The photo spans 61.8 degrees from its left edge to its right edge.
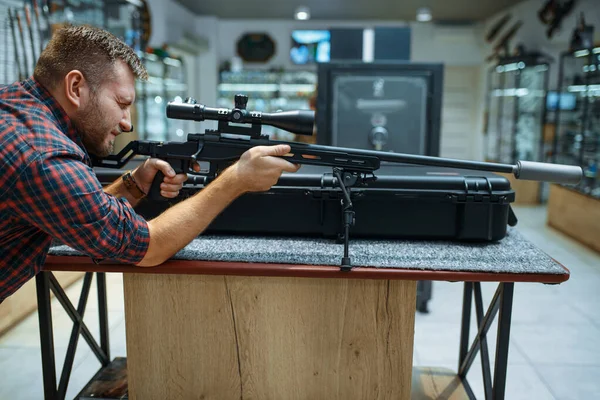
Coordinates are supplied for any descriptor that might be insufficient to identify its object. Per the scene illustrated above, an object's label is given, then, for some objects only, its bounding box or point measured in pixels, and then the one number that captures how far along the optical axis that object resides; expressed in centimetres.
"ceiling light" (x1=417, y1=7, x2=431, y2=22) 812
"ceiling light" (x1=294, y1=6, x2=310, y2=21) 858
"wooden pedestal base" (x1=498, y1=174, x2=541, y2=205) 709
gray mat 139
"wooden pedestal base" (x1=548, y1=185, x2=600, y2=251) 462
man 110
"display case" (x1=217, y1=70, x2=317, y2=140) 930
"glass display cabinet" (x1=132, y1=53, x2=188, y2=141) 578
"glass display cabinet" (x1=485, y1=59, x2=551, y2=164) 702
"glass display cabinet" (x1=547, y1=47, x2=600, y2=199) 510
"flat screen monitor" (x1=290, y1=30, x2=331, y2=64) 948
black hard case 155
